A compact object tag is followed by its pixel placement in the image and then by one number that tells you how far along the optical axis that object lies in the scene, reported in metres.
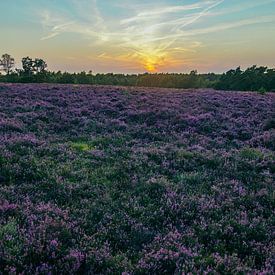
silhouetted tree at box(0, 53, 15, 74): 103.38
